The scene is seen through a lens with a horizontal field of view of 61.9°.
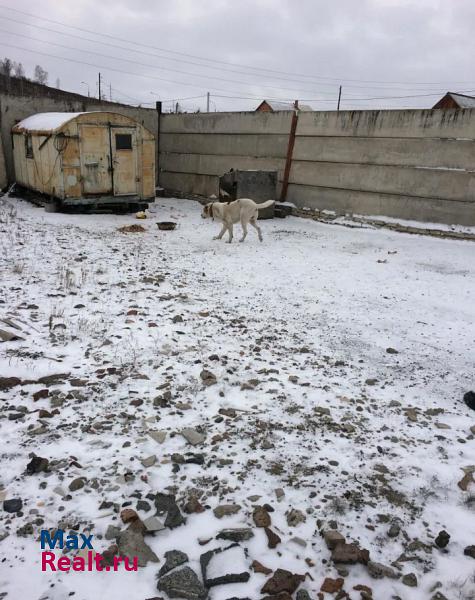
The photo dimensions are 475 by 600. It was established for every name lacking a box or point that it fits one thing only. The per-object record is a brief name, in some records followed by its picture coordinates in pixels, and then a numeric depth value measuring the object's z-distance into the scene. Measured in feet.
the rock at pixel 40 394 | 10.47
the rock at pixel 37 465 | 8.16
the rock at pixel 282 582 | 6.21
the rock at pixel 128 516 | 7.25
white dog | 29.12
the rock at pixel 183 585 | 6.08
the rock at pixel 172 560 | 6.46
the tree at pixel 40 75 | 260.09
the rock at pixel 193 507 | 7.57
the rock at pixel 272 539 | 6.97
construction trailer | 33.88
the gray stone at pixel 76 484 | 7.83
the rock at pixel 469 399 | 11.41
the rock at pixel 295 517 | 7.43
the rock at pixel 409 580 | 6.43
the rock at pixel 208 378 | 11.82
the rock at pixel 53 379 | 11.19
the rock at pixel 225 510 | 7.54
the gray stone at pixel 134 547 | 6.60
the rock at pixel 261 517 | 7.37
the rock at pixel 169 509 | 7.29
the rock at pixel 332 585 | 6.28
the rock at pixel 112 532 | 6.89
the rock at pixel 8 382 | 10.81
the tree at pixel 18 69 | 241.39
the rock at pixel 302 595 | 6.13
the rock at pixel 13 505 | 7.27
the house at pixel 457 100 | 58.03
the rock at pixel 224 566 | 6.35
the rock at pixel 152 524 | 7.08
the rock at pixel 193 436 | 9.40
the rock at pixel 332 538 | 7.00
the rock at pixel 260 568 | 6.52
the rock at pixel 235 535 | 7.06
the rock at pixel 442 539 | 7.14
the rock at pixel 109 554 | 6.49
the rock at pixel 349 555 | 6.73
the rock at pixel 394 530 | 7.29
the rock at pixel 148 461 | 8.60
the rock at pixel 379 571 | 6.55
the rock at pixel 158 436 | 9.36
